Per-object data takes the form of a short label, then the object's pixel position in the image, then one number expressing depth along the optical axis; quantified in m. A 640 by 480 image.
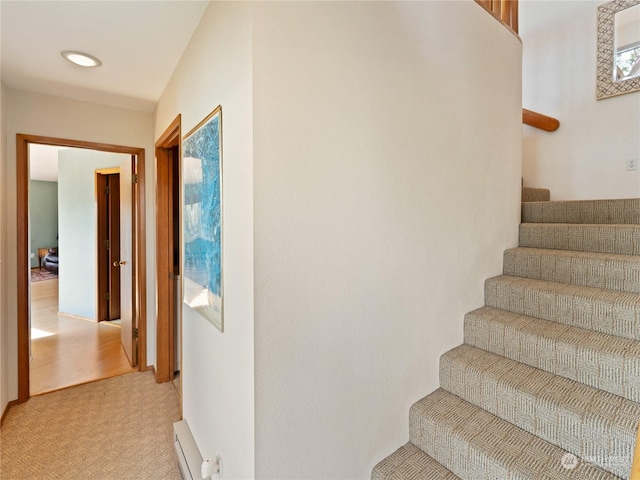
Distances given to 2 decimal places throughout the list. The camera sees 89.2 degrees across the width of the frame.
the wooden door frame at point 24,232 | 2.29
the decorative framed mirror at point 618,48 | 2.72
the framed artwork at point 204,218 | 1.33
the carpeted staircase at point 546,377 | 1.17
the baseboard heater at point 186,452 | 1.55
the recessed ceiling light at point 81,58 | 1.80
